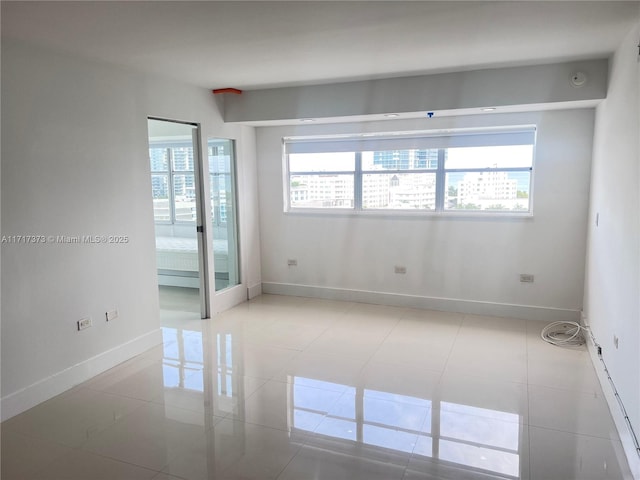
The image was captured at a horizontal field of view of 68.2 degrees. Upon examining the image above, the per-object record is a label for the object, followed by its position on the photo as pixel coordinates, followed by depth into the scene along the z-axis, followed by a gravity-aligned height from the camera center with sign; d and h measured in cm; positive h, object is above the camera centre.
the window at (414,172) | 494 +17
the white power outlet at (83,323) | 354 -101
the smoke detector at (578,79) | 381 +86
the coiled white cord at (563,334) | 430 -140
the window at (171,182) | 637 +9
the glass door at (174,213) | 628 -34
